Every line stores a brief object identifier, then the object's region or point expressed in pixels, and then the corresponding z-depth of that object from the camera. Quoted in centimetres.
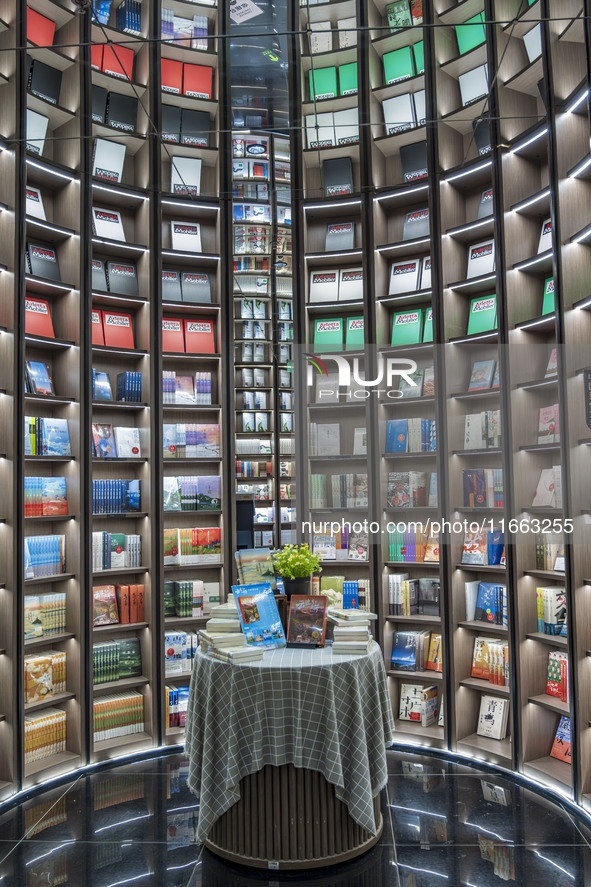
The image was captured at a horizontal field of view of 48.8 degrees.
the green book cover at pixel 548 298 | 396
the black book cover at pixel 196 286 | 487
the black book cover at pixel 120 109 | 447
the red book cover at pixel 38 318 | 417
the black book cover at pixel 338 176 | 469
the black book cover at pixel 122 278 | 457
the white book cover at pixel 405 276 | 463
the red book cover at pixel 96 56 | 409
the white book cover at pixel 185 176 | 465
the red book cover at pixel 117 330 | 453
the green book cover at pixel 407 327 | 459
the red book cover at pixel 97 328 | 447
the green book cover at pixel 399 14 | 434
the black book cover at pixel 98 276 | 449
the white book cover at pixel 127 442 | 448
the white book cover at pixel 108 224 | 456
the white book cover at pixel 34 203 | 423
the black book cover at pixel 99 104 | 442
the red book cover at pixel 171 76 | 445
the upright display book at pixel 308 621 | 315
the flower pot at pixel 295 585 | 328
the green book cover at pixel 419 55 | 435
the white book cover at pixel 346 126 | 448
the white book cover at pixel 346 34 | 376
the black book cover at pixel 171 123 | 445
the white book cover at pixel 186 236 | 487
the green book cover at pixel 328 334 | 475
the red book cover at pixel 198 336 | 485
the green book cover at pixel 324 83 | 431
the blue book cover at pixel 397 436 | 452
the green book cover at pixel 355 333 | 469
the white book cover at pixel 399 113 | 449
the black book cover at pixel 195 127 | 438
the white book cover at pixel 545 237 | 400
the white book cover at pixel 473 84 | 414
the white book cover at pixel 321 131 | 432
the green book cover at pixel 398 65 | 436
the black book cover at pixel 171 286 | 482
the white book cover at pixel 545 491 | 380
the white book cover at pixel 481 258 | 434
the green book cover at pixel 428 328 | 456
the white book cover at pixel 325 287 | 484
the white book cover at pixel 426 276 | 460
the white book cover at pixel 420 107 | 441
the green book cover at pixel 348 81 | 446
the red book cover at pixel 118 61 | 405
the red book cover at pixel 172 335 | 479
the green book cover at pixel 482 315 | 430
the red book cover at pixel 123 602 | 443
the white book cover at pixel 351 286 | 482
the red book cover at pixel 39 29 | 384
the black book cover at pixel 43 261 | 421
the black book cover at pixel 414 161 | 463
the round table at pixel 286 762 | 280
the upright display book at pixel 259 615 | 316
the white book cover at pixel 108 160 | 445
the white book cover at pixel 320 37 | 362
